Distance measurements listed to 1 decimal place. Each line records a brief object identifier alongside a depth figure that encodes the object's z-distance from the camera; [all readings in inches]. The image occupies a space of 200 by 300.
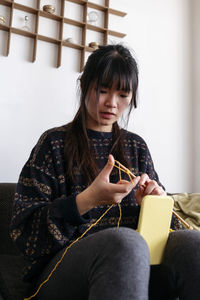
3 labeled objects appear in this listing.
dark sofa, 34.5
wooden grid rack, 62.2
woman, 23.3
